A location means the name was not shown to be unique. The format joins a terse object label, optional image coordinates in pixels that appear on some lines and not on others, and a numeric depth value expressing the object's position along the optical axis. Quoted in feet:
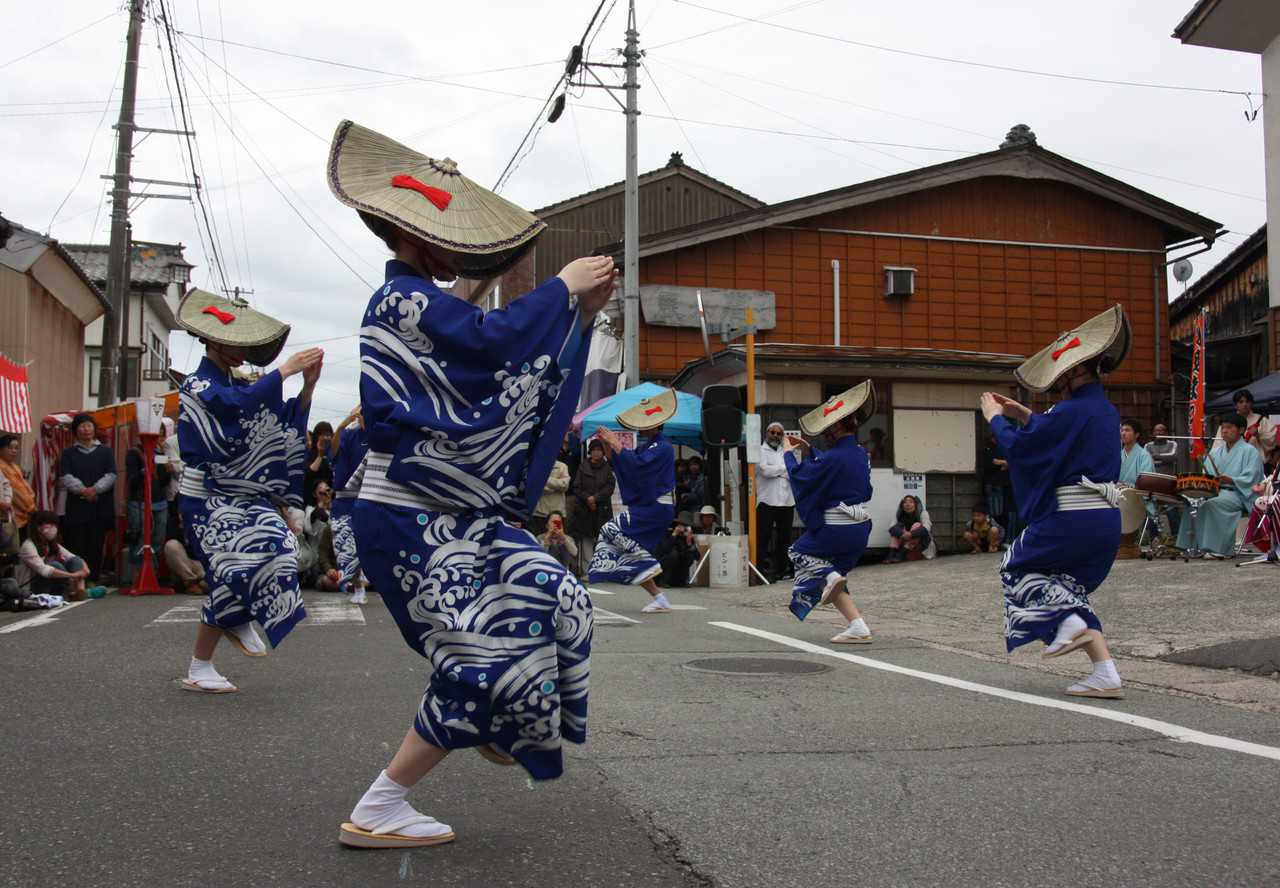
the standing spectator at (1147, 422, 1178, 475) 47.95
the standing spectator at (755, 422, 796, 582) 51.03
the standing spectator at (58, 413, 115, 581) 43.09
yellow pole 48.24
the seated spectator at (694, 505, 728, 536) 52.11
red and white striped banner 44.09
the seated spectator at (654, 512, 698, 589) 47.85
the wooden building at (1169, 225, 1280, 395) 78.54
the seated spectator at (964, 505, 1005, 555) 53.93
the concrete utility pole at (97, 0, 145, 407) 69.77
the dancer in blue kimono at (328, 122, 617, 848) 10.21
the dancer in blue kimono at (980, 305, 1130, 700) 19.72
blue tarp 56.09
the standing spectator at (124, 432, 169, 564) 44.29
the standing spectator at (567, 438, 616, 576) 51.88
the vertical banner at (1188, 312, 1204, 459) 48.88
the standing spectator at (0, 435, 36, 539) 37.70
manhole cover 22.07
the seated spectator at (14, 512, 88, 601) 37.60
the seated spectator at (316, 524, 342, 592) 42.98
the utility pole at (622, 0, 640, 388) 64.69
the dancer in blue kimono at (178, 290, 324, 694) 19.53
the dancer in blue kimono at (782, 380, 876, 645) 28.50
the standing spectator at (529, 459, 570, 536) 52.17
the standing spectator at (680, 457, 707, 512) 57.82
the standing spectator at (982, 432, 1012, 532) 56.24
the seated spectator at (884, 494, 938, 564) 53.16
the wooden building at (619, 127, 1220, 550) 76.48
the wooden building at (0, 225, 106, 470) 55.52
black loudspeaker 49.06
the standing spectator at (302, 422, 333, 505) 45.80
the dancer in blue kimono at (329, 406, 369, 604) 35.32
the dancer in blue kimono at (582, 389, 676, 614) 37.76
